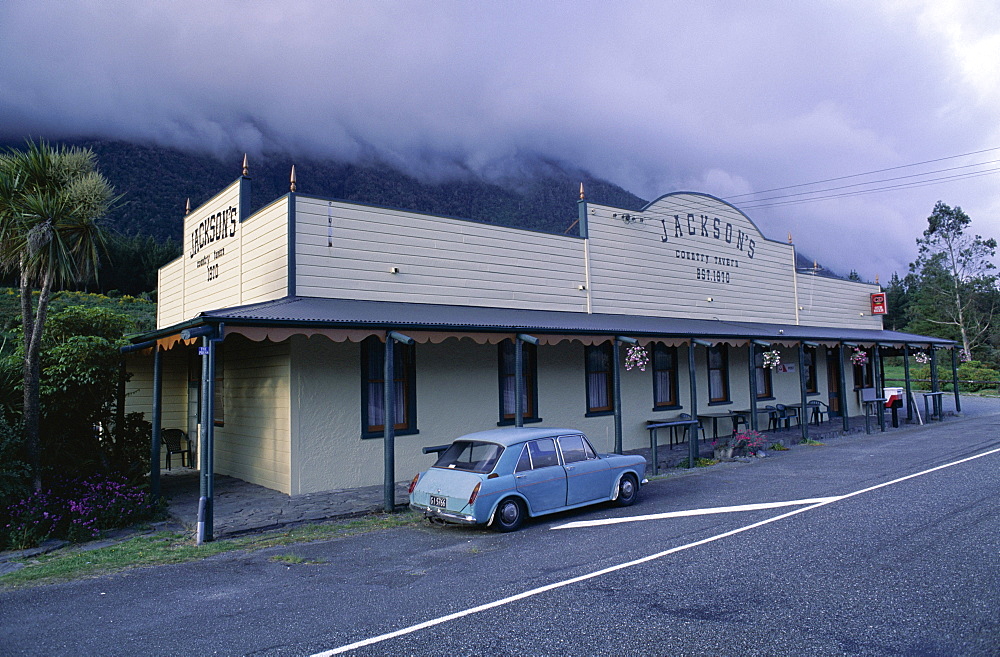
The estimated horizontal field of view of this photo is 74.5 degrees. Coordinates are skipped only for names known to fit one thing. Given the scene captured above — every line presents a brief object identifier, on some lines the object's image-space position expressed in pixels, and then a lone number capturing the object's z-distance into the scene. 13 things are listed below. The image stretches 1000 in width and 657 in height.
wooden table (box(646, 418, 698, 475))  12.68
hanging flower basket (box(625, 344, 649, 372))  13.91
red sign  25.83
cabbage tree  9.66
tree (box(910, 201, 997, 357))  59.94
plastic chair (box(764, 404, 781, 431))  19.19
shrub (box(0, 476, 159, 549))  8.58
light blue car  8.33
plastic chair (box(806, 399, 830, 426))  21.09
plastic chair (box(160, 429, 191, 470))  14.78
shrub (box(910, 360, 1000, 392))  40.31
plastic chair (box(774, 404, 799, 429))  19.38
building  11.18
